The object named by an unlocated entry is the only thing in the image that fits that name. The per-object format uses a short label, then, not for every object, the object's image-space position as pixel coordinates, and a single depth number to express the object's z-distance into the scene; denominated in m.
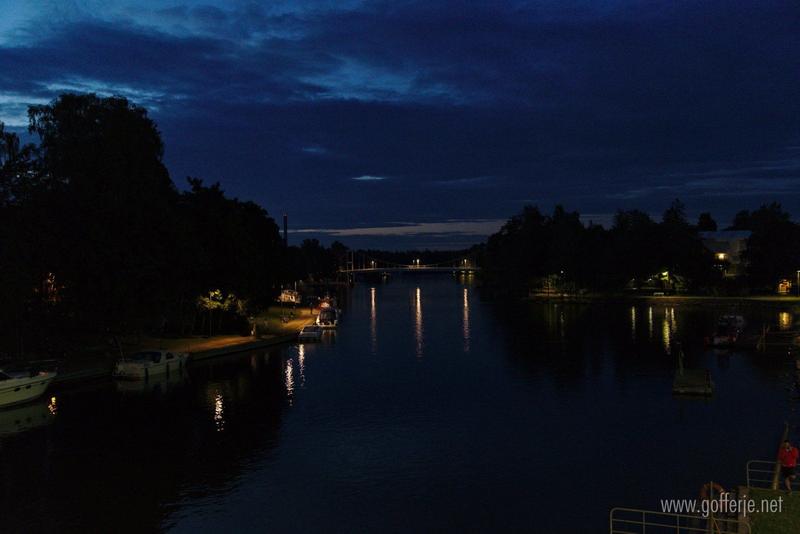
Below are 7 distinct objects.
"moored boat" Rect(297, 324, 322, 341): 86.19
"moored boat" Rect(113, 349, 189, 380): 55.78
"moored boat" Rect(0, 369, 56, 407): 45.94
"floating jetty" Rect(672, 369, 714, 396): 49.78
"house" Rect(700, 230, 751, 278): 181.00
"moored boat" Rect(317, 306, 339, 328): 103.75
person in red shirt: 25.41
